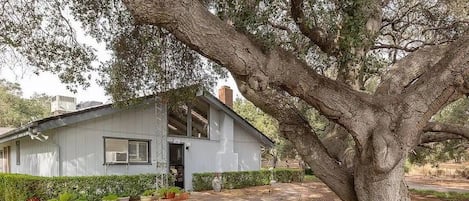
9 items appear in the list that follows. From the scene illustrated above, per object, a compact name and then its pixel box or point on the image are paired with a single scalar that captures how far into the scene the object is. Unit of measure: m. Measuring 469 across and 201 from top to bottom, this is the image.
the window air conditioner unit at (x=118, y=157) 14.25
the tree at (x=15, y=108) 35.75
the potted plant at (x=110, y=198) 8.94
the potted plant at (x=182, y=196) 10.04
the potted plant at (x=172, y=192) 9.74
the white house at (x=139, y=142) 12.99
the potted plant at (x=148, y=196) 9.65
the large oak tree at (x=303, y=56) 5.48
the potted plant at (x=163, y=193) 9.68
